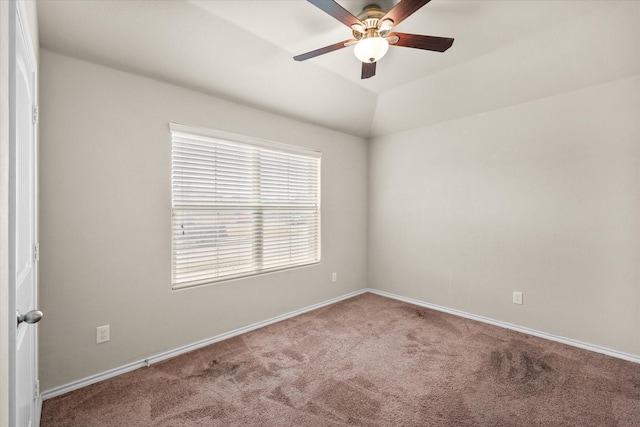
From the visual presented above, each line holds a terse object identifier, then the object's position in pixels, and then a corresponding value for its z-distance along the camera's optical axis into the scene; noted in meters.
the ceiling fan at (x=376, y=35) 1.74
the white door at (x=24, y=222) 0.92
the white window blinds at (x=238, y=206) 2.70
